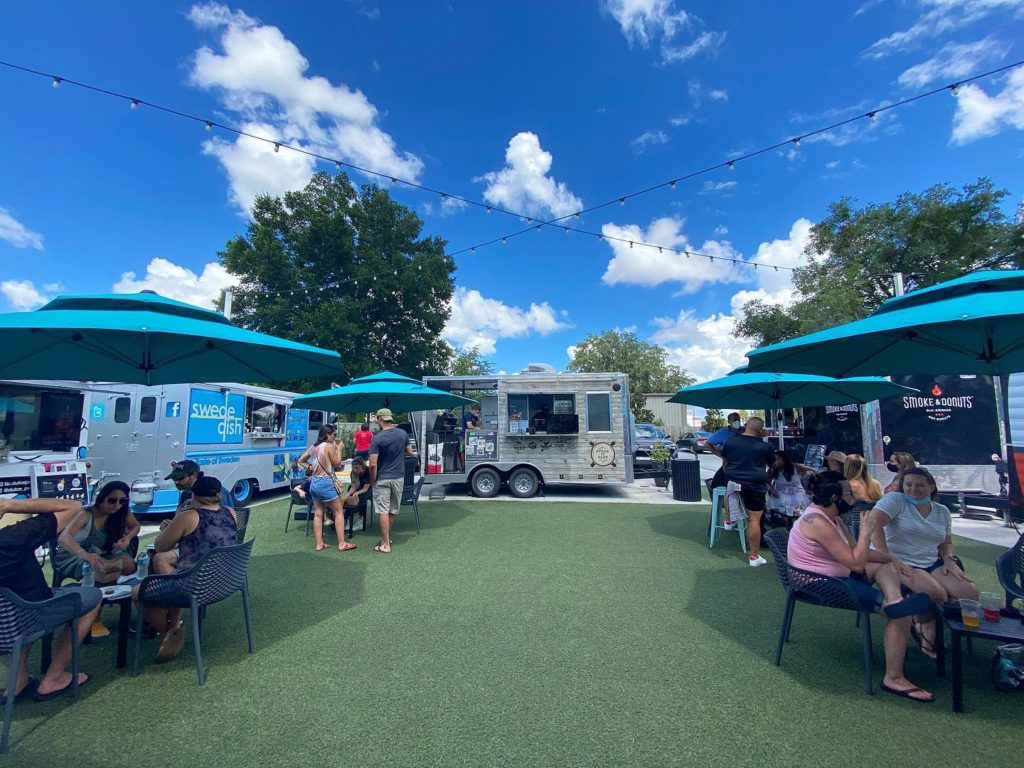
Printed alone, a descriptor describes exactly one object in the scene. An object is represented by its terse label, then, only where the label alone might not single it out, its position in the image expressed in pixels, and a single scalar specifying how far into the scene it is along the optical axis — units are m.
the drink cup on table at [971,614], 2.44
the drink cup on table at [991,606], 2.53
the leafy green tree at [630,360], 36.25
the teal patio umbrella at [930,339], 2.62
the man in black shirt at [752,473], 5.11
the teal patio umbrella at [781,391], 6.07
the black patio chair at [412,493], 6.57
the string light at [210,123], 5.65
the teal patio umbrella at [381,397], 6.64
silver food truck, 7.50
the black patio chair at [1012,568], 3.03
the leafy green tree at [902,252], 16.80
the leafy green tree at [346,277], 17.81
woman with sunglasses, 3.15
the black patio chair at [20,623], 2.20
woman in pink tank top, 2.60
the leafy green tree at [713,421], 29.15
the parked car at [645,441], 13.16
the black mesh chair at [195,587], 2.80
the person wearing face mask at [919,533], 3.01
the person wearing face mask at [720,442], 5.88
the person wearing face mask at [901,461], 4.31
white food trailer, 9.07
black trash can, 9.39
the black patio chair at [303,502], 6.41
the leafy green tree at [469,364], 33.78
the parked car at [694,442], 20.18
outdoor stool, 5.52
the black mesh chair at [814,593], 2.67
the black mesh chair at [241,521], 3.82
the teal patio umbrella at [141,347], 2.89
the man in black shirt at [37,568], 2.44
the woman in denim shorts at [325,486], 5.77
